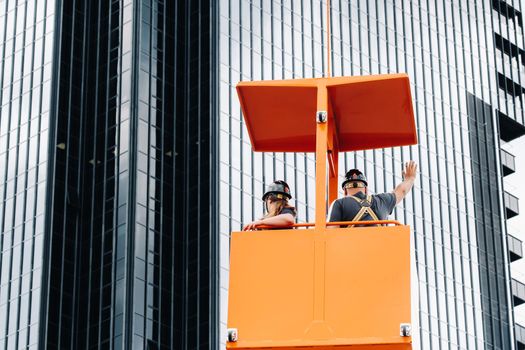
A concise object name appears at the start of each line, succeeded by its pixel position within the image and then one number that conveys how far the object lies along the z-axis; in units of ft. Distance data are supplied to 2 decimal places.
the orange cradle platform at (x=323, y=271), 55.98
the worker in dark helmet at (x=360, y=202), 60.44
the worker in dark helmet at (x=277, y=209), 59.62
